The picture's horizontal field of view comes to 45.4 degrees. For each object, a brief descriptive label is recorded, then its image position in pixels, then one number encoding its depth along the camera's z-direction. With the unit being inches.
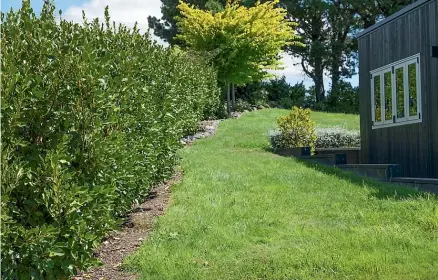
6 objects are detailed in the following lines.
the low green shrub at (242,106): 929.5
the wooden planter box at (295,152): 458.6
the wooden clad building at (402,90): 323.3
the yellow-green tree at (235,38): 813.2
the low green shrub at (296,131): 493.7
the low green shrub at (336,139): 527.8
